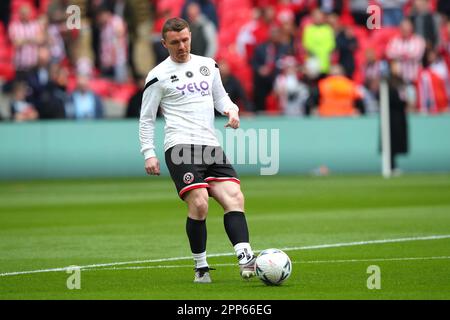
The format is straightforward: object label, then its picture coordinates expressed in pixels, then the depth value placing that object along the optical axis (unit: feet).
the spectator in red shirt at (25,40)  97.91
